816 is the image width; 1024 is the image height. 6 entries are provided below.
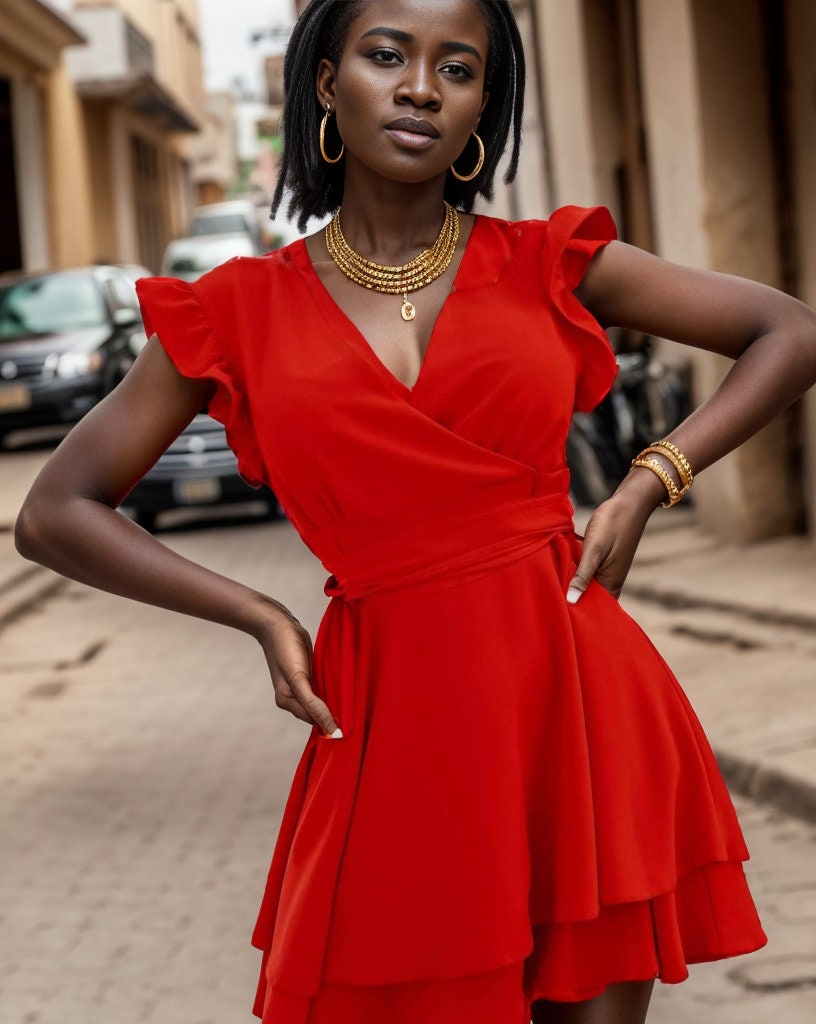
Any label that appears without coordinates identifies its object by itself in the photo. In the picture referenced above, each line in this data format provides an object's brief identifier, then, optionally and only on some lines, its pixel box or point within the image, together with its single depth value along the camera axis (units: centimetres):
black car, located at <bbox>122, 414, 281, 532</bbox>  1270
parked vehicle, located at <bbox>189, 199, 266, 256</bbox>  3572
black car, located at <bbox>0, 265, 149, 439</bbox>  1644
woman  214
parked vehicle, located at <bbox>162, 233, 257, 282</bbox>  2802
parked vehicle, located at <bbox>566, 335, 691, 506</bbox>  1013
